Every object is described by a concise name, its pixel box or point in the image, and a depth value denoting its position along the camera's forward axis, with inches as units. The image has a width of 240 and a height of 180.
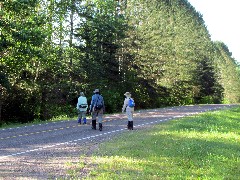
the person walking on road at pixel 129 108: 688.4
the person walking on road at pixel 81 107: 821.3
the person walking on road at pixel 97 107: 684.5
